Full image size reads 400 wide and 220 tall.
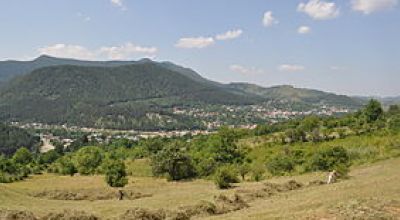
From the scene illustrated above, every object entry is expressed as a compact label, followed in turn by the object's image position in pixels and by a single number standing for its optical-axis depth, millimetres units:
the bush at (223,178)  55831
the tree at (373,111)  137500
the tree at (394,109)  149350
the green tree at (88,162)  117369
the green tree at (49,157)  151412
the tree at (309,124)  131538
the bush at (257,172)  71375
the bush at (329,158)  73312
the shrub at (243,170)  75962
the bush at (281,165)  82500
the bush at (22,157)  142375
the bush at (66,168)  118125
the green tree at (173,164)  87562
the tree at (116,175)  74188
